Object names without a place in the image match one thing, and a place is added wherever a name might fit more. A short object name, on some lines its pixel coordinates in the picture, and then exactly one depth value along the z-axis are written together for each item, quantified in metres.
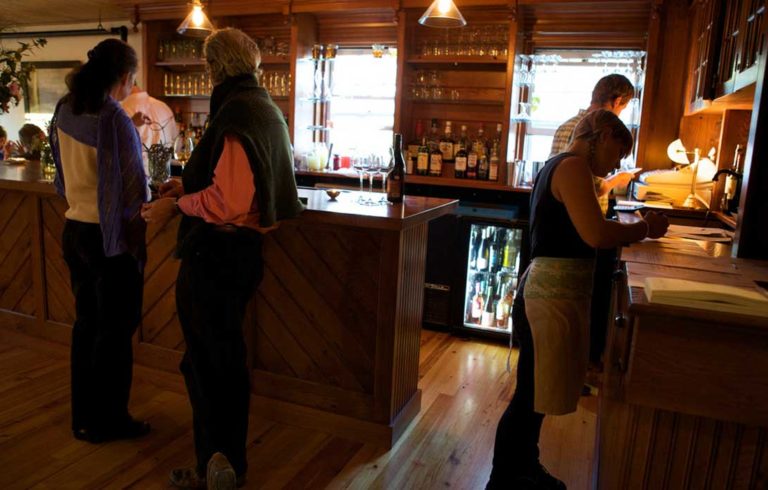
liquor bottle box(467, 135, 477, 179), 4.44
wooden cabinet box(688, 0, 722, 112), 2.97
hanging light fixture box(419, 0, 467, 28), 3.25
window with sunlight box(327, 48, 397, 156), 5.02
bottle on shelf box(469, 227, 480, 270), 4.00
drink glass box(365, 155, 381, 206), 2.72
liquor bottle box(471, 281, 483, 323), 4.04
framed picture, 6.78
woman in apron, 1.84
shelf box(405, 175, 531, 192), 4.20
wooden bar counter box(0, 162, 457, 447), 2.42
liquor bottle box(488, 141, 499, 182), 4.36
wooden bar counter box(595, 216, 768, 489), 1.27
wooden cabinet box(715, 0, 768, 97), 2.12
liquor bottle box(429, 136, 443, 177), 4.50
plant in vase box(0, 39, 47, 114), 3.46
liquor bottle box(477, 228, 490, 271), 4.04
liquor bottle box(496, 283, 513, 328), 3.98
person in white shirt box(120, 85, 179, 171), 4.77
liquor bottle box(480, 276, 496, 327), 4.01
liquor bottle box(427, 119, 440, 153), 4.61
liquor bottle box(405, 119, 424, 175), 4.62
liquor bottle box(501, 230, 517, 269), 4.00
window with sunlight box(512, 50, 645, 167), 4.27
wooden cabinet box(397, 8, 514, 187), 4.37
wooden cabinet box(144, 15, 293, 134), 5.12
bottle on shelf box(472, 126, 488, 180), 4.45
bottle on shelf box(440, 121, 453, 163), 4.58
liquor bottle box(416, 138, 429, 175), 4.52
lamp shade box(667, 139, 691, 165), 3.62
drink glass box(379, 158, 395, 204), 2.69
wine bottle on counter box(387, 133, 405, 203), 2.68
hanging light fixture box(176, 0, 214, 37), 3.71
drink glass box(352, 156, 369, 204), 2.73
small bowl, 2.71
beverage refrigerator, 3.95
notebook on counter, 1.27
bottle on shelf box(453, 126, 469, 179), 4.47
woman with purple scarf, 2.20
